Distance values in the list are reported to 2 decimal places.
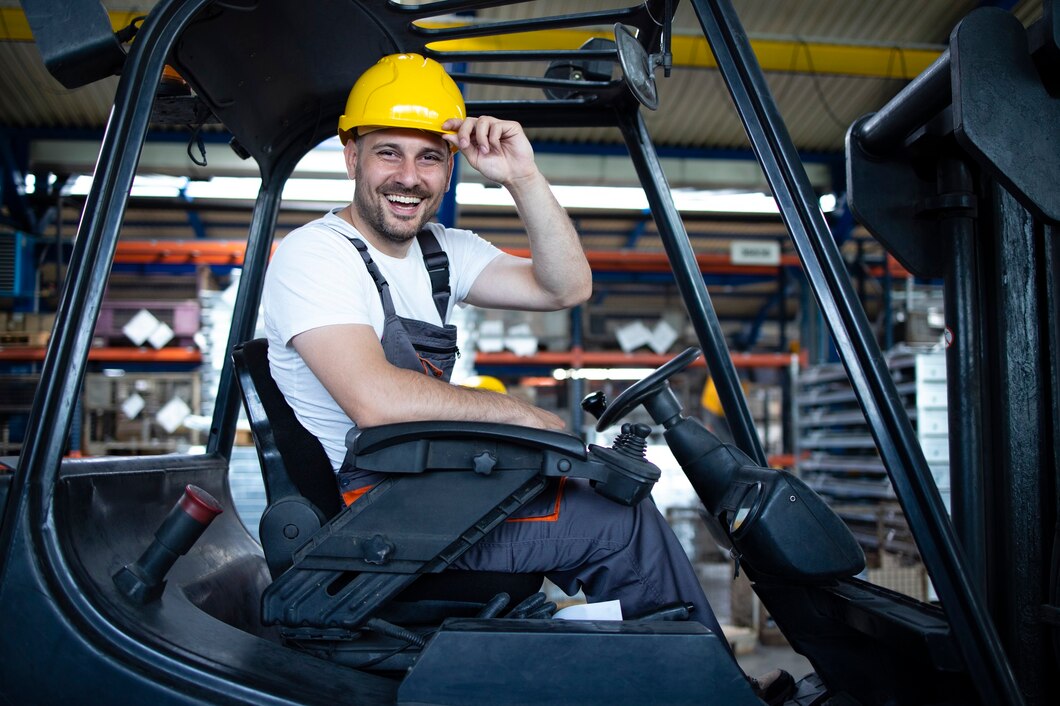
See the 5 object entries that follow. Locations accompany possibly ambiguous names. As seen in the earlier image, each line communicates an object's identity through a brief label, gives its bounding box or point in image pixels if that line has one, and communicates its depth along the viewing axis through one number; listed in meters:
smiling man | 1.83
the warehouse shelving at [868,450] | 7.21
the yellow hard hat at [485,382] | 7.84
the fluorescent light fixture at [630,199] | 11.53
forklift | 1.51
